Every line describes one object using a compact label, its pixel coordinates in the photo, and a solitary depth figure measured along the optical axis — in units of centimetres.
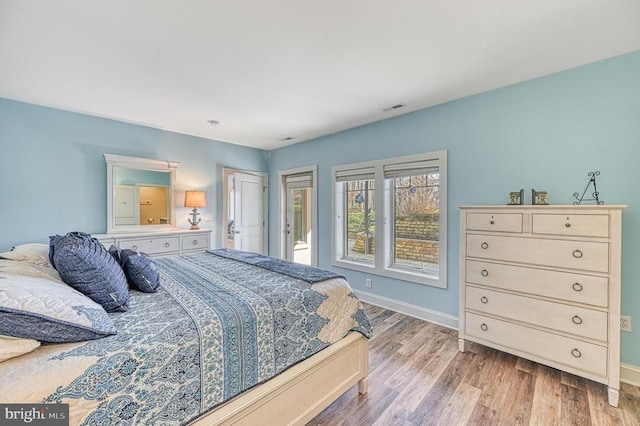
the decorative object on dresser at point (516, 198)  233
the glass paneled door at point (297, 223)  496
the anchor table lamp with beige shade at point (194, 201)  390
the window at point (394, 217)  310
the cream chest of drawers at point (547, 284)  177
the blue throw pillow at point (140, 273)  159
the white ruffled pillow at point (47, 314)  89
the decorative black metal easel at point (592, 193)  211
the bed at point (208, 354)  87
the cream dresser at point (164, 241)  324
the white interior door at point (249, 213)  463
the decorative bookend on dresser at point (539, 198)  222
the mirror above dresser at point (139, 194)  342
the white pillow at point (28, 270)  130
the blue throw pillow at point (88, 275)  126
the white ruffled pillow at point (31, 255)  167
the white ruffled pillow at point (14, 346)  84
